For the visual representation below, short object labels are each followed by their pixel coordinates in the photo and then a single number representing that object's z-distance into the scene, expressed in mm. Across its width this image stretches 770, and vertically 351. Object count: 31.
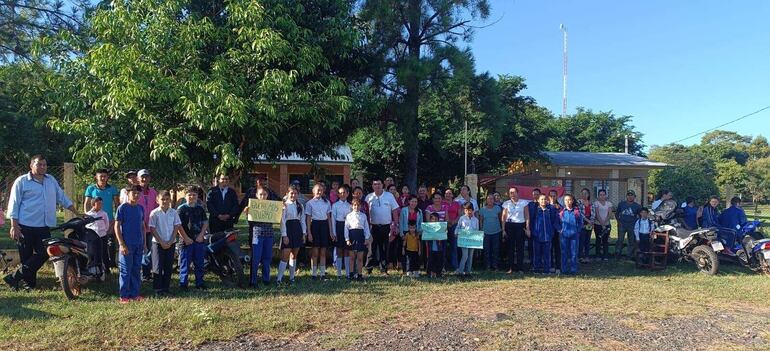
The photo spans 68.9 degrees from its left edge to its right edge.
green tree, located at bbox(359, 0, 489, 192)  10883
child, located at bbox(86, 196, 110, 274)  7409
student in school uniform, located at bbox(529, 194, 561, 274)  9703
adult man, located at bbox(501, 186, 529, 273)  9750
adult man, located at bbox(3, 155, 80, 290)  7141
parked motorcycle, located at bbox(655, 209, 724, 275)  9930
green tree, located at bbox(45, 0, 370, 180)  7926
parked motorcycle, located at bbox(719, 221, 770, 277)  9875
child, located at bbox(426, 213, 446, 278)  9078
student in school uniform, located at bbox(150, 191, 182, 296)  7215
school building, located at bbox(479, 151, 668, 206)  22939
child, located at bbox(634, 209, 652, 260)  10555
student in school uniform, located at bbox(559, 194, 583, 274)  9758
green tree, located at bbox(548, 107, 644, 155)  36438
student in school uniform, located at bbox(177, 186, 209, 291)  7516
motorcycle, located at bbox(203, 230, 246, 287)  7859
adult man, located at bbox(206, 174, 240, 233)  8367
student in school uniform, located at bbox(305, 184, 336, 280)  8641
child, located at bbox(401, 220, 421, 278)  9078
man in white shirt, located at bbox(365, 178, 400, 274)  9156
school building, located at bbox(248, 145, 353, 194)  23423
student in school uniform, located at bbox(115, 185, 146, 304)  6828
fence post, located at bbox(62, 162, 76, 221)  9422
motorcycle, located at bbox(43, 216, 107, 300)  6812
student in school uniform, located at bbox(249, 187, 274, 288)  8008
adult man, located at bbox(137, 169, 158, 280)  7816
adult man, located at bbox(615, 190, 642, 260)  11445
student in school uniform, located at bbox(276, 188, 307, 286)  8227
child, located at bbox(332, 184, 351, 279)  8789
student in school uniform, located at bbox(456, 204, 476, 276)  9297
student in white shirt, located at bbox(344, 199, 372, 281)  8594
